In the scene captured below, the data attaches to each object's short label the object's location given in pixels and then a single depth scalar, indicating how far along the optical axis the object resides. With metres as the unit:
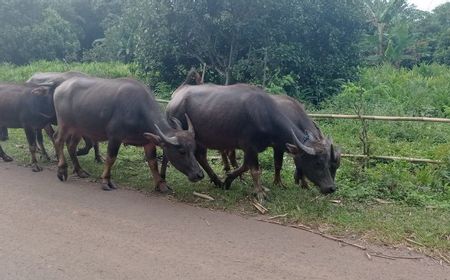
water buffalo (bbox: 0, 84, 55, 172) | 8.34
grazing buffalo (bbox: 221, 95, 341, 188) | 6.34
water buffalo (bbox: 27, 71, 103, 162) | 8.56
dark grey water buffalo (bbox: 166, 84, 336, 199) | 6.25
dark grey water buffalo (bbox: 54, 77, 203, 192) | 6.44
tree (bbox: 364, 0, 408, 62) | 22.13
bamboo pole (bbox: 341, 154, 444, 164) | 7.71
